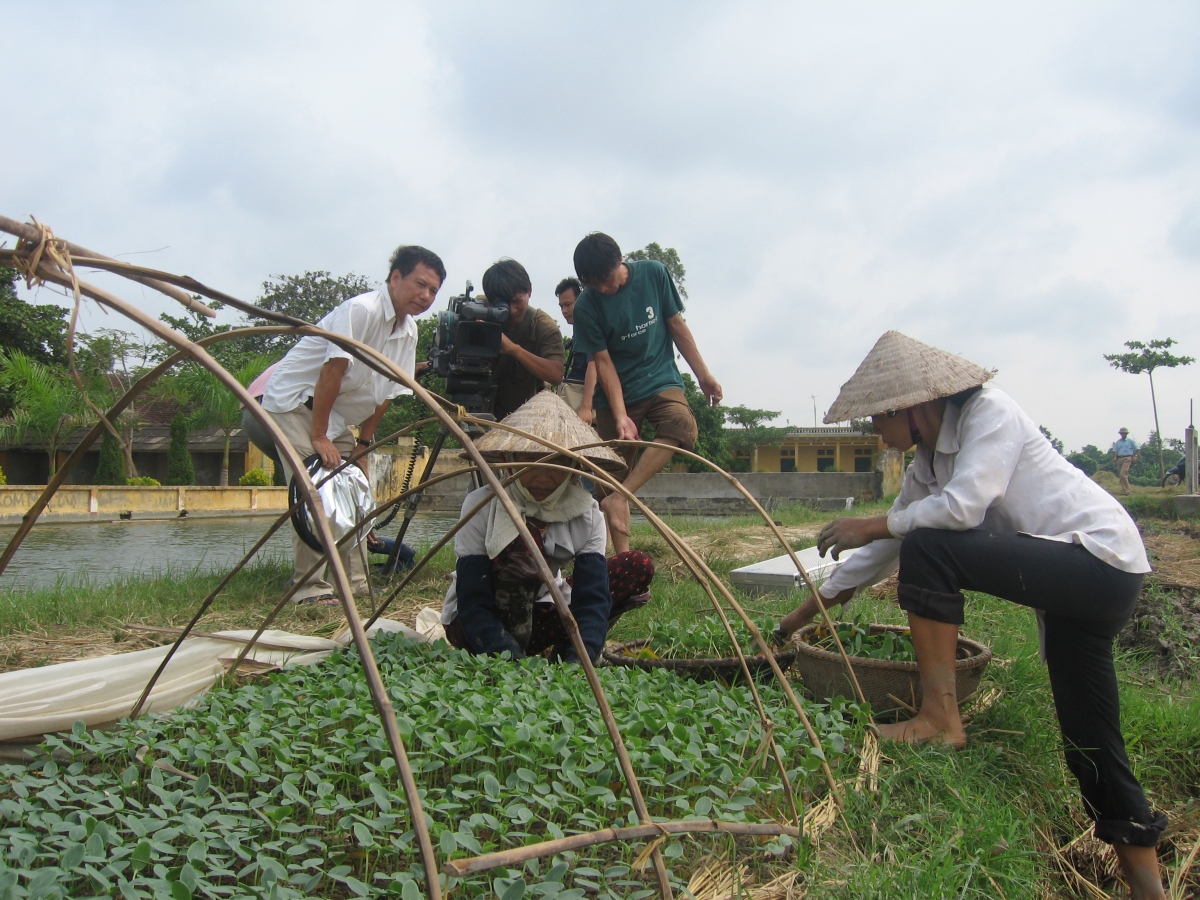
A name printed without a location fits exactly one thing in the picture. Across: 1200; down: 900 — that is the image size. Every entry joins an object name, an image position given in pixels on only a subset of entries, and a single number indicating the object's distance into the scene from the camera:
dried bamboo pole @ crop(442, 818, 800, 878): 1.01
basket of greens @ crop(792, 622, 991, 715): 1.96
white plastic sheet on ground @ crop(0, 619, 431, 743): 1.76
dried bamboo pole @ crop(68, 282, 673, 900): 1.12
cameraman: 3.60
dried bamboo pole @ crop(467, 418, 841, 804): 1.55
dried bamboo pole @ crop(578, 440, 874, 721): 1.91
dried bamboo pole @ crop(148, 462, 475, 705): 1.77
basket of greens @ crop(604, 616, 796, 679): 2.23
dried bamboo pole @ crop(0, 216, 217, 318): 0.95
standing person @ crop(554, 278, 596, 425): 3.53
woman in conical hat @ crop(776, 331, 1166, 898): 1.64
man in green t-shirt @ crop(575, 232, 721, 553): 3.33
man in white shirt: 3.11
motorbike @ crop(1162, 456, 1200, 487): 13.04
